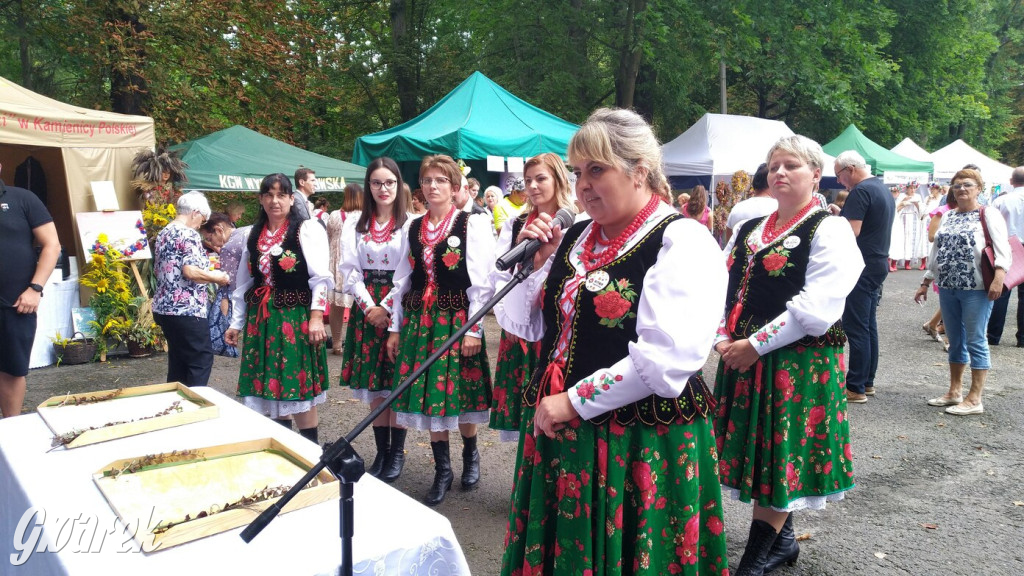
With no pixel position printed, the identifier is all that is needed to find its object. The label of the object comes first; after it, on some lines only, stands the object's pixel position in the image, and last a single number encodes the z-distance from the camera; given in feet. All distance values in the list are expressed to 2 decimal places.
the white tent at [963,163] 58.85
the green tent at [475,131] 32.71
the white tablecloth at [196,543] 4.85
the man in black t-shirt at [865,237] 18.10
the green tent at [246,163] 31.86
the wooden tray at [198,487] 5.19
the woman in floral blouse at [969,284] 17.85
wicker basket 24.30
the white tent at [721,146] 43.96
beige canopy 22.79
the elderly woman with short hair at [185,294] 14.46
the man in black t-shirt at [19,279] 14.23
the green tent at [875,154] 51.73
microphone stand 4.47
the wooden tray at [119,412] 7.32
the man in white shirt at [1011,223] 25.55
